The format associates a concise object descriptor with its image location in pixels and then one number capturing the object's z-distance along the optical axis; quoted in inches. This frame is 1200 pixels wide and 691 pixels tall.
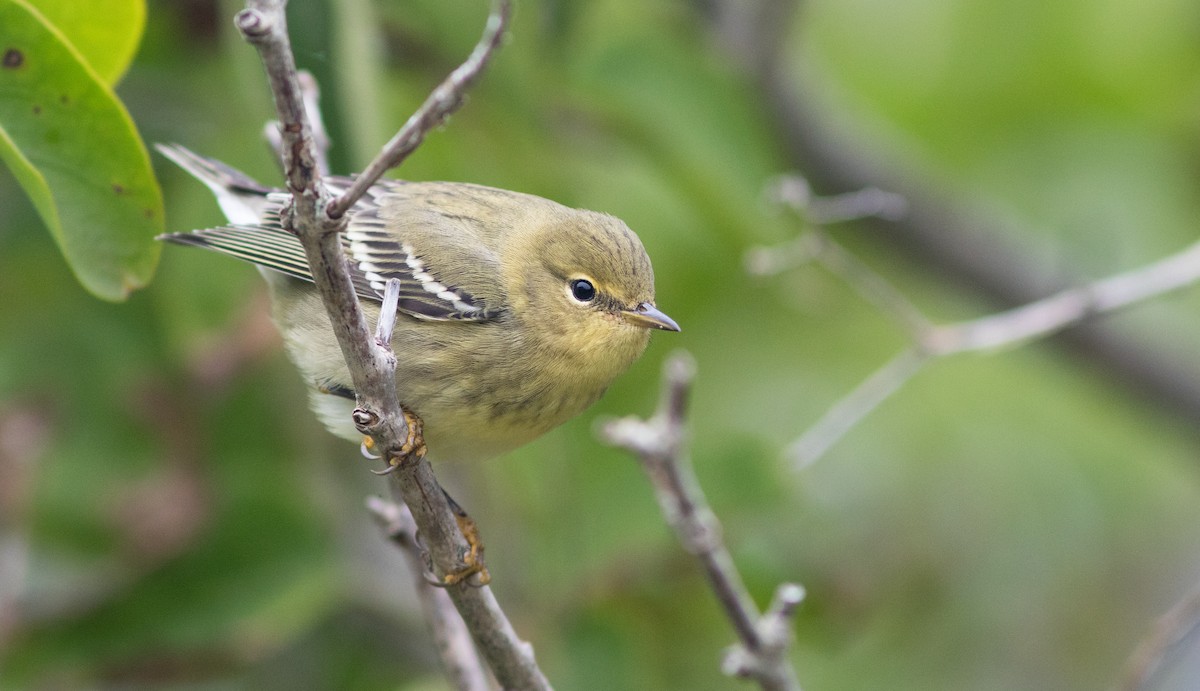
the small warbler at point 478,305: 233.5
